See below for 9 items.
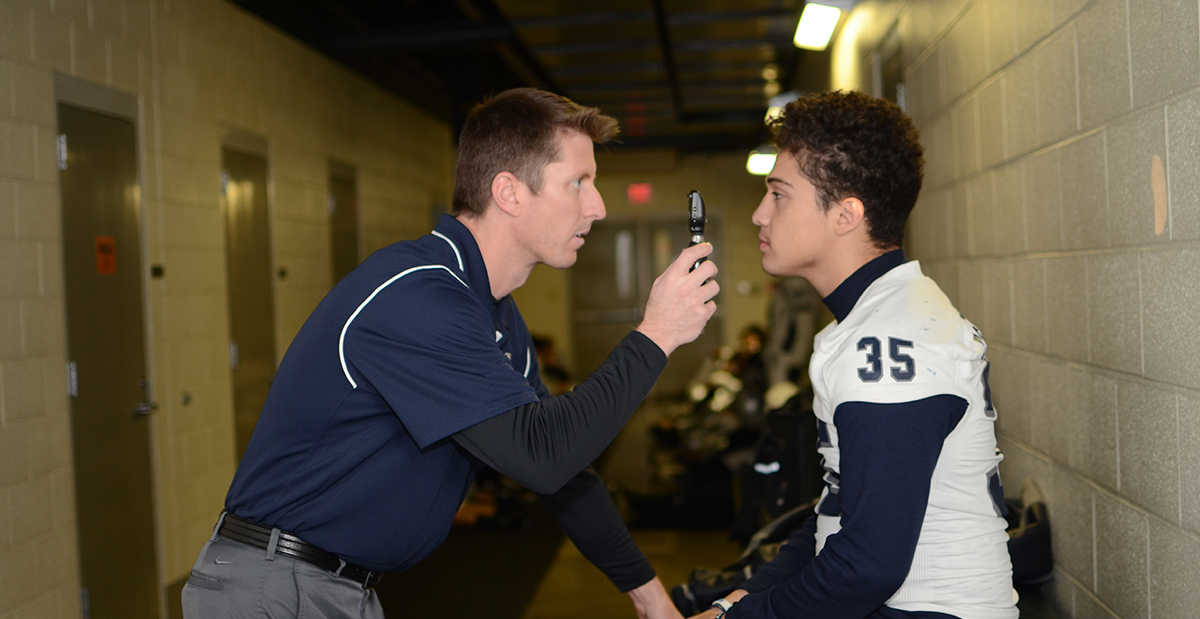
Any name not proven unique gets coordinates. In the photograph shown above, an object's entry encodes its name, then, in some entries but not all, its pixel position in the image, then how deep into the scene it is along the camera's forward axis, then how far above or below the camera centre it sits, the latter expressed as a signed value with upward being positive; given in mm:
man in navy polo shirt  1266 -147
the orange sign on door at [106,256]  3582 +266
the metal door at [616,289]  11555 +134
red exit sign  11391 +1397
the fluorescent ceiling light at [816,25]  4090 +1349
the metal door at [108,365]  3402 -207
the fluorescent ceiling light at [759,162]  7789 +1238
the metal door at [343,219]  6415 +703
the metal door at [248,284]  4844 +165
